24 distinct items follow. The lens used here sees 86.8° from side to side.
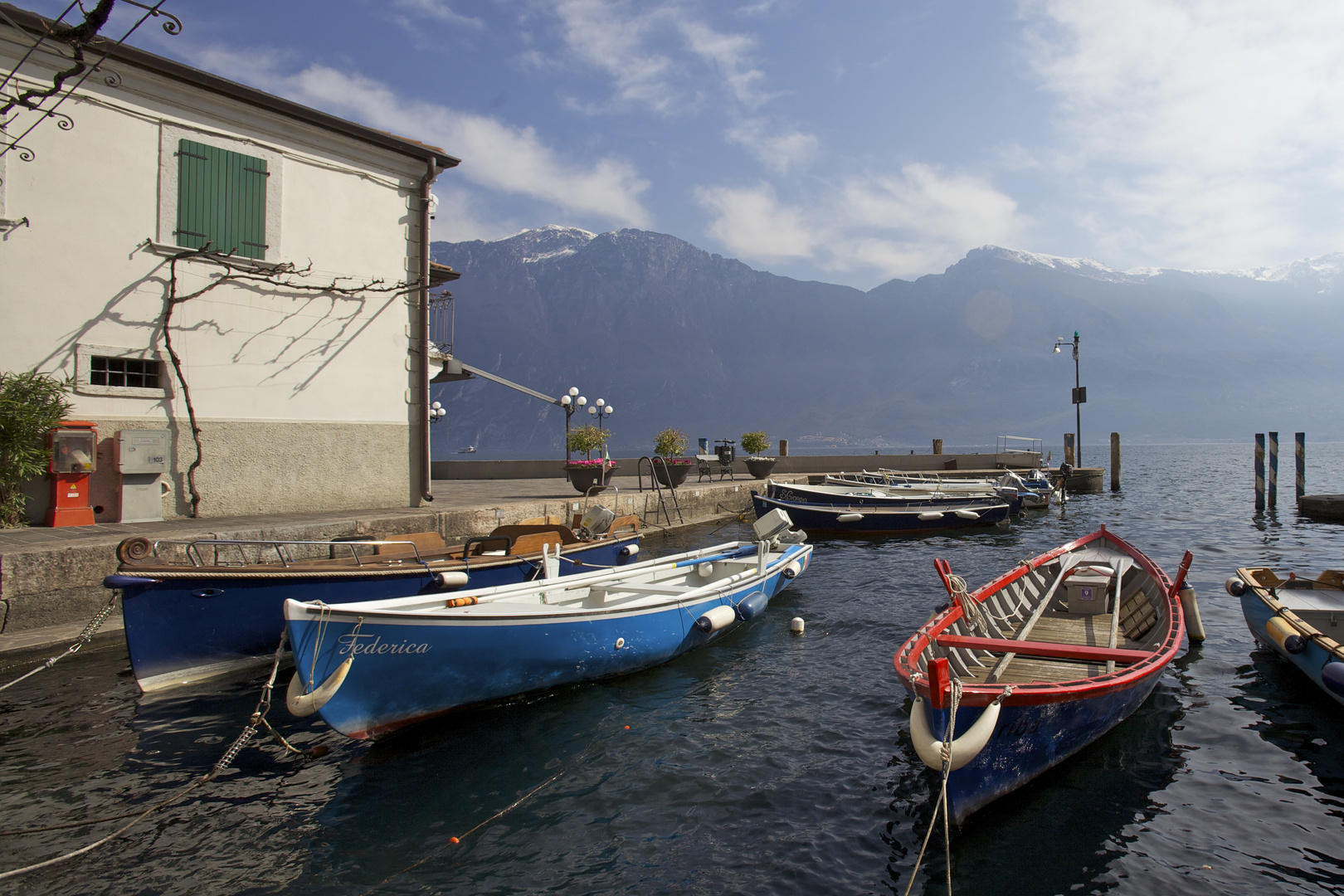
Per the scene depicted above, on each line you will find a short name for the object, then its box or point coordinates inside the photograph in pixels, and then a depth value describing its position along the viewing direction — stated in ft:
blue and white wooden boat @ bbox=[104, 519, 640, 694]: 22.00
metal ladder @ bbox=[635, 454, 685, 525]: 65.42
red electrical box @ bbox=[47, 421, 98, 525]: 32.76
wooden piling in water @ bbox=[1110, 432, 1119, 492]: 110.58
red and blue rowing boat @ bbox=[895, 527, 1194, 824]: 14.05
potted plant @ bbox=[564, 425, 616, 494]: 61.41
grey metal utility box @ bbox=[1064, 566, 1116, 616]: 26.40
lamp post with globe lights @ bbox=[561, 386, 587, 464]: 89.13
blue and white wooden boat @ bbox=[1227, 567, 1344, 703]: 20.31
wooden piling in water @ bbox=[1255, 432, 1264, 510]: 82.49
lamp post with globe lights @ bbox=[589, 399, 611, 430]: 92.05
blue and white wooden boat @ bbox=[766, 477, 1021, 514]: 65.41
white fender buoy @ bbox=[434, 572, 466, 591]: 26.96
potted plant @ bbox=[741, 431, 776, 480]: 85.40
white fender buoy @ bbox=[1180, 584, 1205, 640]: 28.42
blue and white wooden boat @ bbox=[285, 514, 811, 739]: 18.08
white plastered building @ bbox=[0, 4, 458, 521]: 34.04
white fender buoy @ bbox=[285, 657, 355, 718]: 17.67
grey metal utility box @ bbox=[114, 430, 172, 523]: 34.94
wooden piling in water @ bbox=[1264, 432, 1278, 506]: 81.30
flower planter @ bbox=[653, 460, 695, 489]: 68.35
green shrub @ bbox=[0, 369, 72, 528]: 30.78
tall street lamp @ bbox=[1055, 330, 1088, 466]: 112.56
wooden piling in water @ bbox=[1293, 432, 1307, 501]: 82.33
